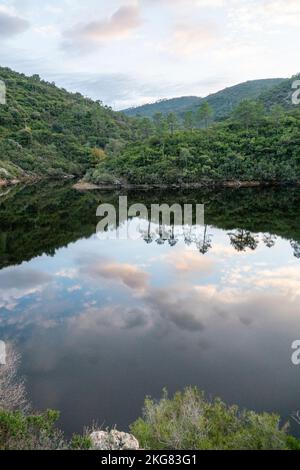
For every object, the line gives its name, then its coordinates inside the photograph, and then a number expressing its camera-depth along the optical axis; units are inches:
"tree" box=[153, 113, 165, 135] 4595.2
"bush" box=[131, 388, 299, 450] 450.6
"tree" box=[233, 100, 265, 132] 3941.9
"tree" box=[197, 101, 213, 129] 4453.7
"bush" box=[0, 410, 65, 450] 465.2
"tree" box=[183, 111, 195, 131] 4660.4
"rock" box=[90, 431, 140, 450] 468.1
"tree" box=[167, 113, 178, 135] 4448.8
